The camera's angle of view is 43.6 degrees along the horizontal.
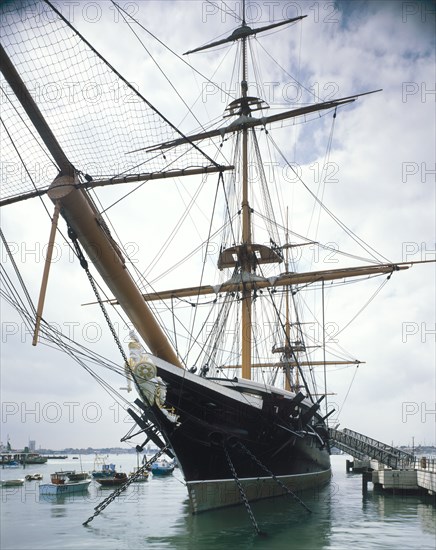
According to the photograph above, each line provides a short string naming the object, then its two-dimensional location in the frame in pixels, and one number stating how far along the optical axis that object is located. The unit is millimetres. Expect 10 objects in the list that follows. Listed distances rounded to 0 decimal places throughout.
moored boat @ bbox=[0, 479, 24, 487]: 40219
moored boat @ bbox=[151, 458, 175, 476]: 49594
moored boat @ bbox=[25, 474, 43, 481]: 45656
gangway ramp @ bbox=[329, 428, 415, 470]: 32547
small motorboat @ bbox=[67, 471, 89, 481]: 35094
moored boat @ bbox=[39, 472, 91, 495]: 28859
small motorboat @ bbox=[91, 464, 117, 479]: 41138
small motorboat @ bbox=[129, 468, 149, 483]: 42000
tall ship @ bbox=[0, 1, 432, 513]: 10664
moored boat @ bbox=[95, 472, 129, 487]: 35812
